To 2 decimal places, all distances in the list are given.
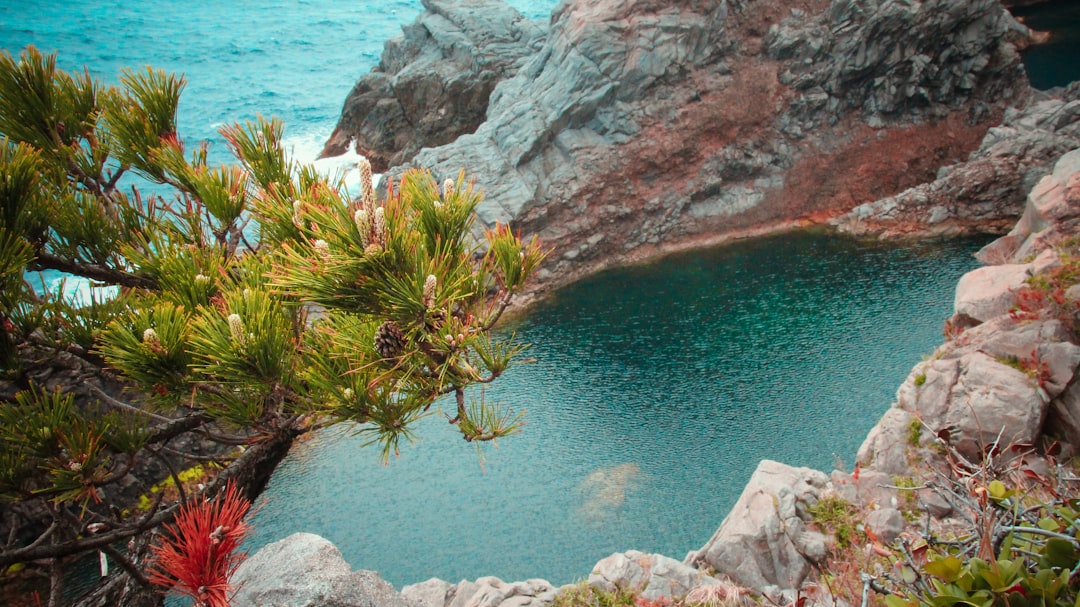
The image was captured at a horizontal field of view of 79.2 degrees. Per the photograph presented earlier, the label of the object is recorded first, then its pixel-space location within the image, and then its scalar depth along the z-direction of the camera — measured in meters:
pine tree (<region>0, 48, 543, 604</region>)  3.19
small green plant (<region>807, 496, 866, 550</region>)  7.68
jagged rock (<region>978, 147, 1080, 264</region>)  12.32
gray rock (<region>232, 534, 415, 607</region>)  3.80
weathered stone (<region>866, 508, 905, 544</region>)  7.19
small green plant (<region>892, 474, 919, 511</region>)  7.56
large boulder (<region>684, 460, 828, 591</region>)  7.62
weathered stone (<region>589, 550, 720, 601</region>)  7.47
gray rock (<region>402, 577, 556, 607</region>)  7.89
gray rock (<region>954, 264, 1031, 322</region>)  10.48
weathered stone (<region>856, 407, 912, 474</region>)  8.93
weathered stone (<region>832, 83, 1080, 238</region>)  18.34
